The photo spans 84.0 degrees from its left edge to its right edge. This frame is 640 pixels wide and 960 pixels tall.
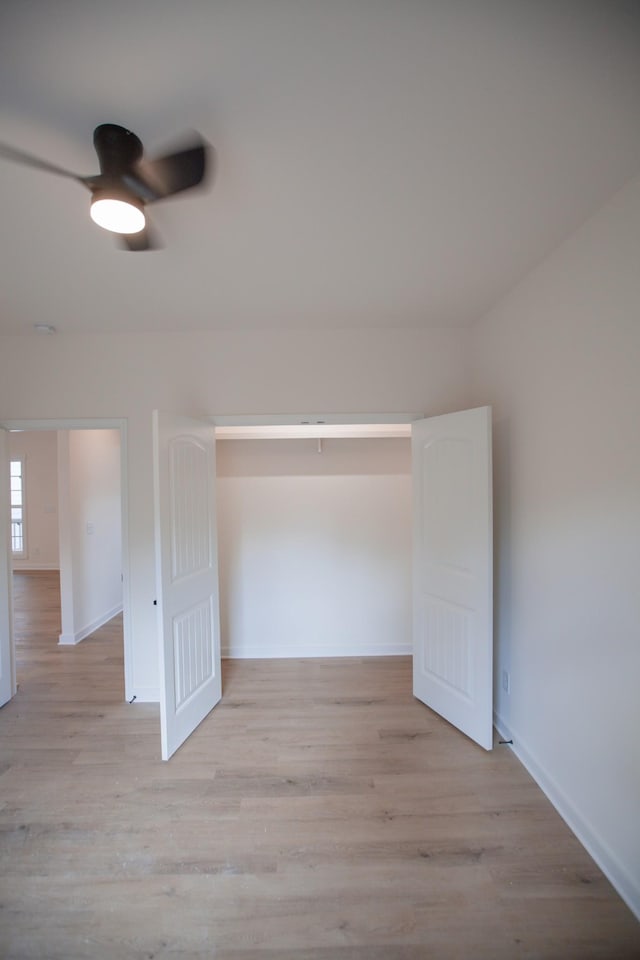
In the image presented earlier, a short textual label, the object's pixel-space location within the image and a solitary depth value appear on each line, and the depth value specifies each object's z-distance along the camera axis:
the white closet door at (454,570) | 2.04
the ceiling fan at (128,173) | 1.02
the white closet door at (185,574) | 2.02
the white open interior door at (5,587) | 2.62
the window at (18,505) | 6.76
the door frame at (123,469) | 2.56
